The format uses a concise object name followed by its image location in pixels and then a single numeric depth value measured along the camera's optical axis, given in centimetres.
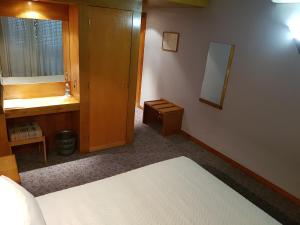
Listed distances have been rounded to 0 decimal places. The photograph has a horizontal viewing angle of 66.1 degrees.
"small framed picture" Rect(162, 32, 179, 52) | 396
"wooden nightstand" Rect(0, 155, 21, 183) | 191
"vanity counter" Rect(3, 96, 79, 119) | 260
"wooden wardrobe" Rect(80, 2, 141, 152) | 282
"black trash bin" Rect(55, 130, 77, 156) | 308
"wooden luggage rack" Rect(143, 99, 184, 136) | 393
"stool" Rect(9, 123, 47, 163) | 268
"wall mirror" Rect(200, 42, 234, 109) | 319
